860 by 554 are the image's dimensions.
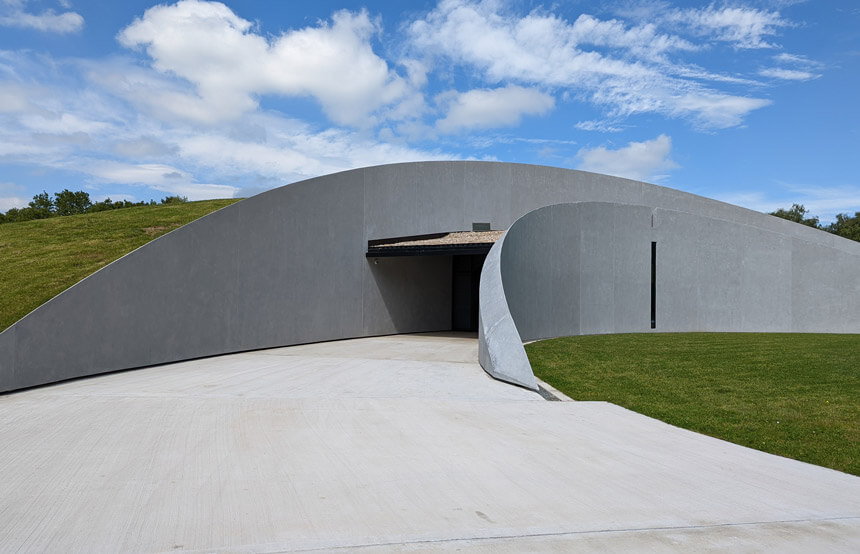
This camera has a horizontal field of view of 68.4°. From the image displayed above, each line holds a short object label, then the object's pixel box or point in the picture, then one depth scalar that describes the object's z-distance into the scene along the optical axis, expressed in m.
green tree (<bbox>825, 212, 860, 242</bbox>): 58.70
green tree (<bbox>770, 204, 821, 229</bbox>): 64.62
